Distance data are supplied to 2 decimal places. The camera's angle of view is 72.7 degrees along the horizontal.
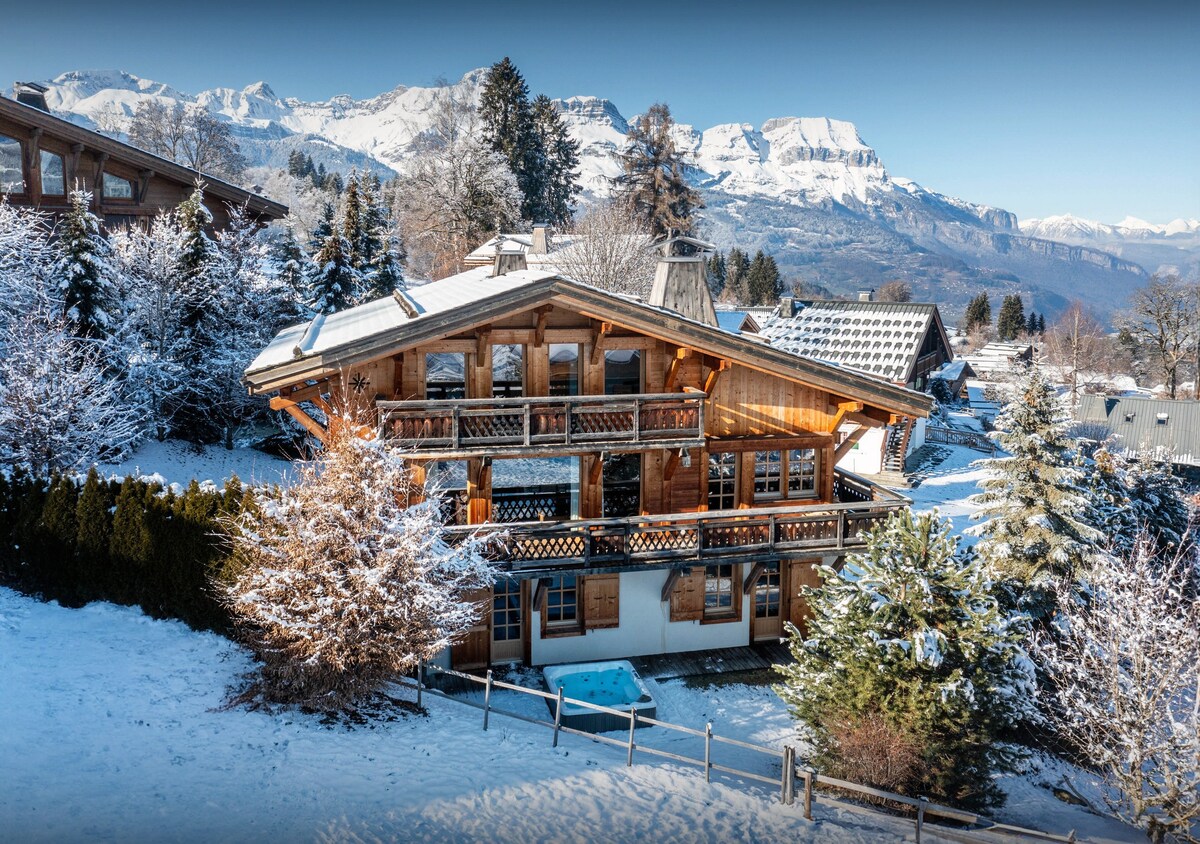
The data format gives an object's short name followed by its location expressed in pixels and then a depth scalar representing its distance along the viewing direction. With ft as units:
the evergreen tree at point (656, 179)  180.96
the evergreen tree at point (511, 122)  194.18
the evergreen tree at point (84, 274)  88.33
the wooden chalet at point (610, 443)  57.57
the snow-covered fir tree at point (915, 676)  46.65
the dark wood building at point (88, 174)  106.93
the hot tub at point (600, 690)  53.31
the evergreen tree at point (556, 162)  208.13
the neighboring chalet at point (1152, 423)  179.22
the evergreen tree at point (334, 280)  120.57
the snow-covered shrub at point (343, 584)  45.06
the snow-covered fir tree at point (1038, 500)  67.21
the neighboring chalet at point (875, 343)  121.69
